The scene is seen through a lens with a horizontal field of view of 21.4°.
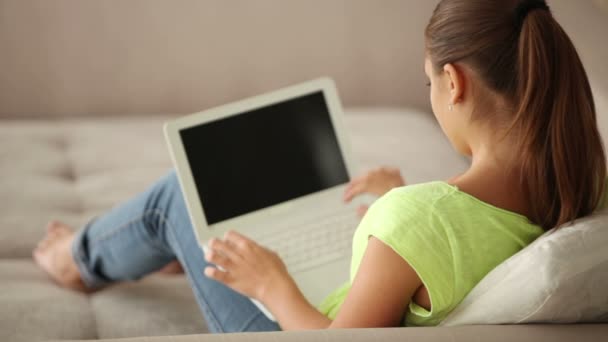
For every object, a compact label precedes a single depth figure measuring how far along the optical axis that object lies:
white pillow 2.40
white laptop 2.92
